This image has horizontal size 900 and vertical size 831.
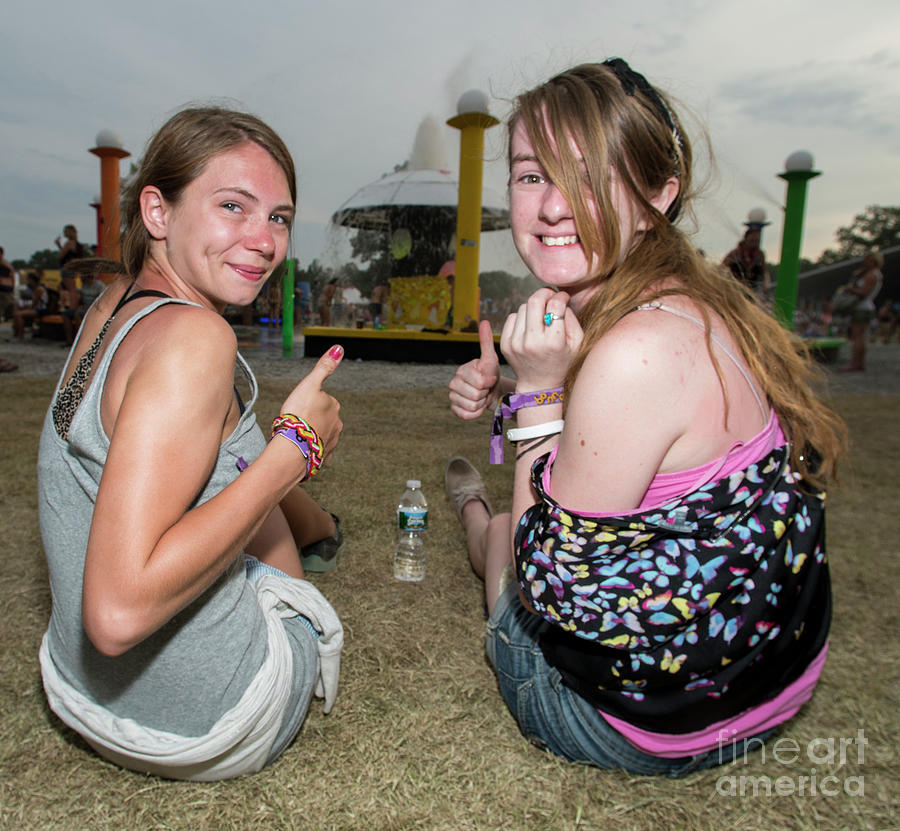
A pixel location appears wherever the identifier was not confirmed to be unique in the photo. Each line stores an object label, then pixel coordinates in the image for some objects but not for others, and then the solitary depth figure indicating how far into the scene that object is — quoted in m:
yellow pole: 11.76
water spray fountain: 10.83
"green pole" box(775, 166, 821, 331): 13.82
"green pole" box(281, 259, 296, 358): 10.99
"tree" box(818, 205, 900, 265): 67.38
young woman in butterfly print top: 1.18
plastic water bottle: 2.63
